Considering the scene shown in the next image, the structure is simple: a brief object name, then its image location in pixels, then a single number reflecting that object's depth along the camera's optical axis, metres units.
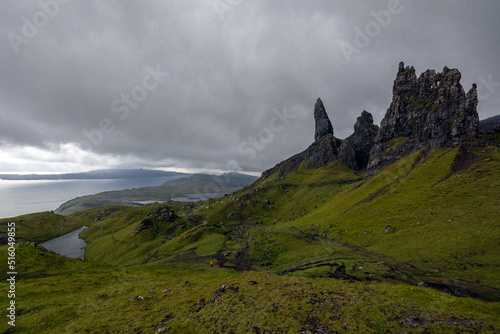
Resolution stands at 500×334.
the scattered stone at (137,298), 34.21
